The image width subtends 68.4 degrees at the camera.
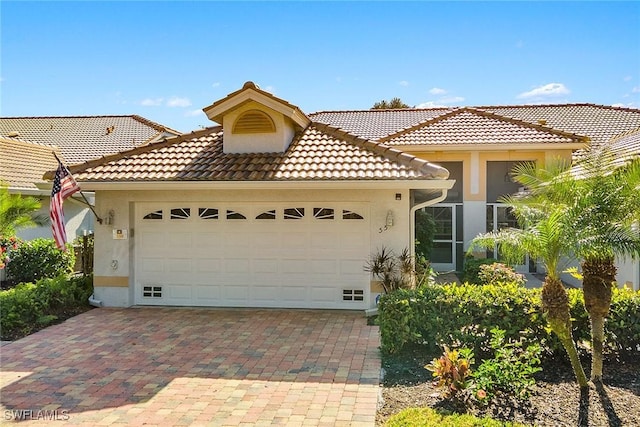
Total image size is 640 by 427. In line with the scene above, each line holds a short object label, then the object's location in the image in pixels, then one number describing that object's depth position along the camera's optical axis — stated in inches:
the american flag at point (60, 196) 386.9
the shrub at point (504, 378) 223.7
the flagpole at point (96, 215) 447.1
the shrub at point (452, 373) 226.7
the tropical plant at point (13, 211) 432.8
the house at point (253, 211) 428.8
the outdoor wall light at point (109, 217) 459.8
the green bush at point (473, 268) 579.4
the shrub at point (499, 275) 468.1
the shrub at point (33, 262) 603.8
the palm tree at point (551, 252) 227.8
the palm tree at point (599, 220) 228.2
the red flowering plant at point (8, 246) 582.4
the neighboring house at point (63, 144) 679.1
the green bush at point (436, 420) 199.0
